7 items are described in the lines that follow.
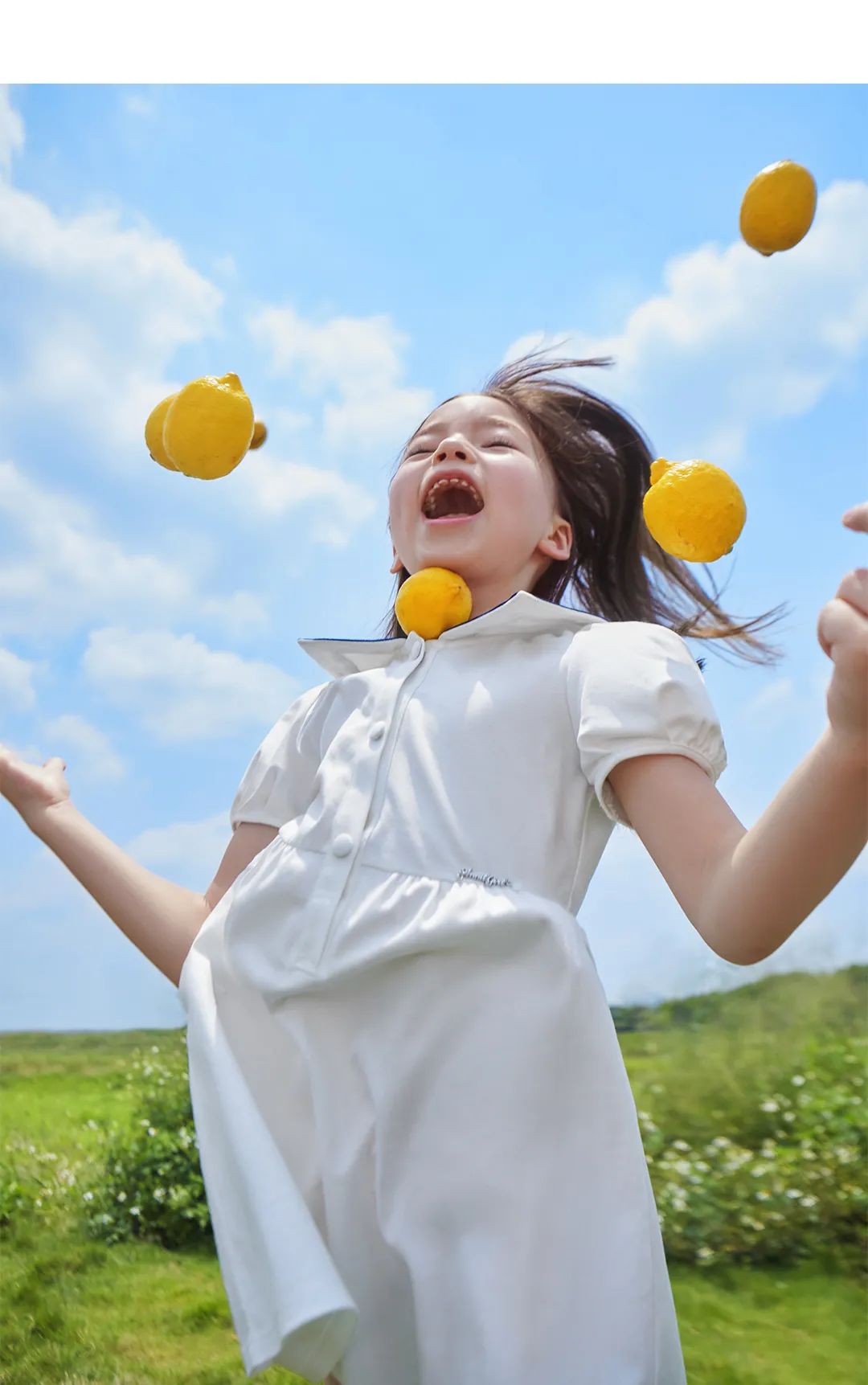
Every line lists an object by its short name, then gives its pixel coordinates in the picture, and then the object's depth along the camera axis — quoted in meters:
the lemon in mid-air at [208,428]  1.25
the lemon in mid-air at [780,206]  1.21
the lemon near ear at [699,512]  1.11
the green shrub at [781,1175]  2.50
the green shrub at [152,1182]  2.67
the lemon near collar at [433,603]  1.21
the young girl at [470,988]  0.89
